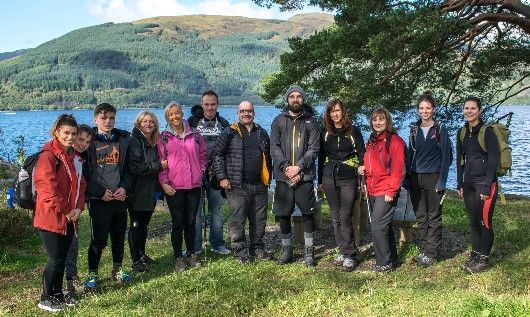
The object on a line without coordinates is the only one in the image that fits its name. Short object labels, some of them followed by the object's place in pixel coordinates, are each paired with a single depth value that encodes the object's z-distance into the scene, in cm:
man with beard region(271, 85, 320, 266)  625
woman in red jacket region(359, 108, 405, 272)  609
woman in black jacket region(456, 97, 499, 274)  577
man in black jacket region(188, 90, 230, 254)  692
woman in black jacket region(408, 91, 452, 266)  618
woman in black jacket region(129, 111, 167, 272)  593
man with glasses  644
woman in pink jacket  620
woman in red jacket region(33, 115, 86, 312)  485
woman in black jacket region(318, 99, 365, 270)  629
